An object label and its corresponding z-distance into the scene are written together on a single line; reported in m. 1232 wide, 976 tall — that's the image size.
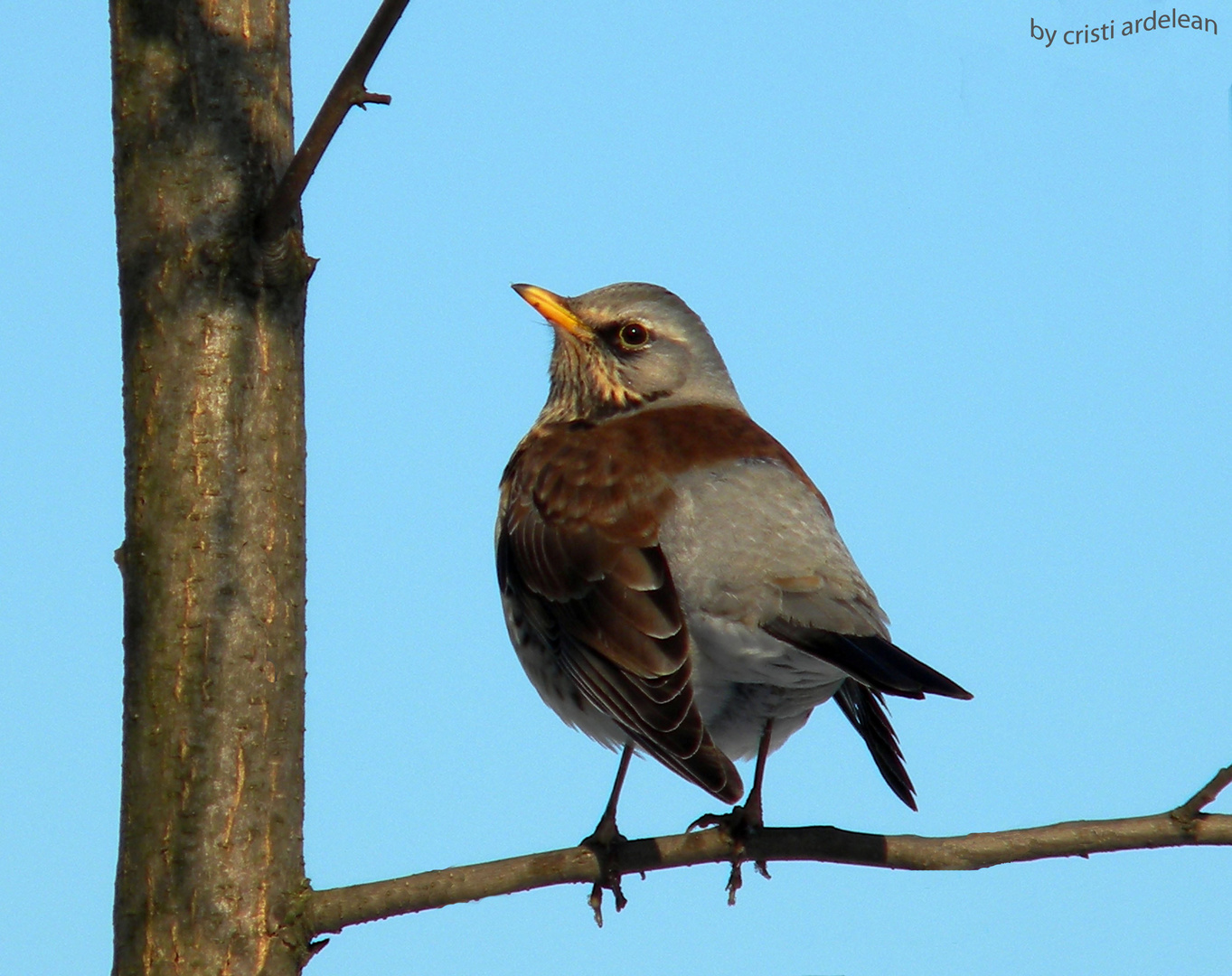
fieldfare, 8.40
